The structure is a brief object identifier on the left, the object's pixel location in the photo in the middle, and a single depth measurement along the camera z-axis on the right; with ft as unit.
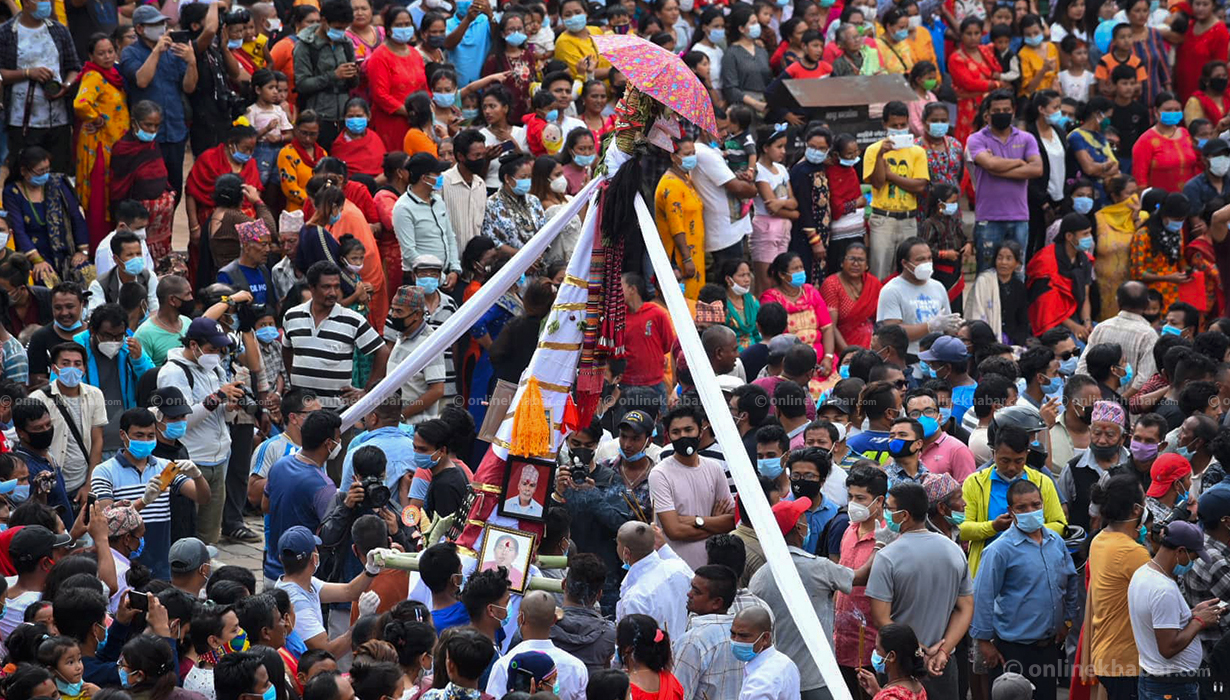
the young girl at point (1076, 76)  116.57
